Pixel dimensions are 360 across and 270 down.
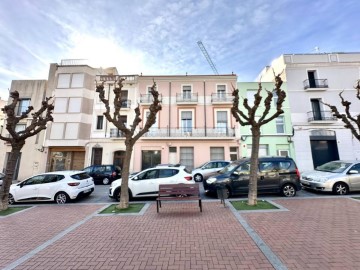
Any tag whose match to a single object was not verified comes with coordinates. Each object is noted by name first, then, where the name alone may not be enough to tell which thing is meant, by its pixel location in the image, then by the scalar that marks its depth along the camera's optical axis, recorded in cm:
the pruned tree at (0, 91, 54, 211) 735
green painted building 1888
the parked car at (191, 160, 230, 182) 1347
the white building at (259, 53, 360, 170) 1853
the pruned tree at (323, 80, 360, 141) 848
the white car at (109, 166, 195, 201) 841
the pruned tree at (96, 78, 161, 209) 708
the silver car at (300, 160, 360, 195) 850
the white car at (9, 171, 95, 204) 834
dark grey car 832
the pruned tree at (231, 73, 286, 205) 700
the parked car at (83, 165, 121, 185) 1452
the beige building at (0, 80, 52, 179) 1994
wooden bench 635
